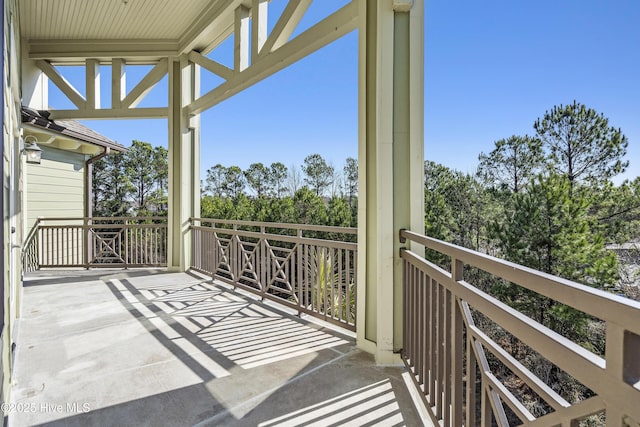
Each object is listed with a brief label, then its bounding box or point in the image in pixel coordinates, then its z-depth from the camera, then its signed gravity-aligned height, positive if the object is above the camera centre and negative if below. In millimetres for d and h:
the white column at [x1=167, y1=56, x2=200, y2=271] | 5758 +842
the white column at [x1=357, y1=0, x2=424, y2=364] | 2477 +448
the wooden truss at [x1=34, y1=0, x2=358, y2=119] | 3122 +1825
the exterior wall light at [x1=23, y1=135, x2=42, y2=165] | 4549 +736
